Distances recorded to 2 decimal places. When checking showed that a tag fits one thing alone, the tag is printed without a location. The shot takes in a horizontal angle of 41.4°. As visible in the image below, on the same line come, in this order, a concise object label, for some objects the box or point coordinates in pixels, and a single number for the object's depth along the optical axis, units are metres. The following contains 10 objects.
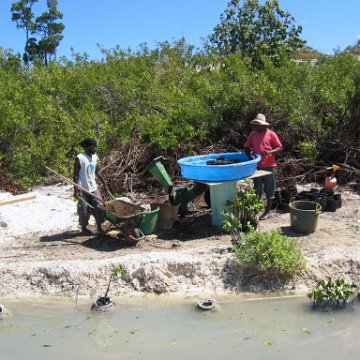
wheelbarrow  6.35
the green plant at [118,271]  5.69
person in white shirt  6.57
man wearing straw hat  6.96
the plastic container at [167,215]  7.18
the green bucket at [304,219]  6.52
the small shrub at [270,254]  5.47
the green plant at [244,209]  6.49
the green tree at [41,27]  34.78
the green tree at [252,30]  19.17
